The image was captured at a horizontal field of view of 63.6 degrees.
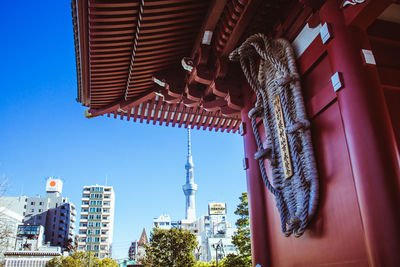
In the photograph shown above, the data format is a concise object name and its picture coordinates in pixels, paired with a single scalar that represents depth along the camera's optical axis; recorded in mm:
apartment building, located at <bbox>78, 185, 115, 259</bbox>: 79562
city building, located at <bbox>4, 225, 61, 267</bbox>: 53688
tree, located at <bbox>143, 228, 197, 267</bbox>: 22359
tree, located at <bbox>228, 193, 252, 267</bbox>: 20875
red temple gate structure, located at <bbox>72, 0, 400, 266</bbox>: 2963
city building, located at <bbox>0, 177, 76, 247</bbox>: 75812
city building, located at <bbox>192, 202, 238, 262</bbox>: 66375
